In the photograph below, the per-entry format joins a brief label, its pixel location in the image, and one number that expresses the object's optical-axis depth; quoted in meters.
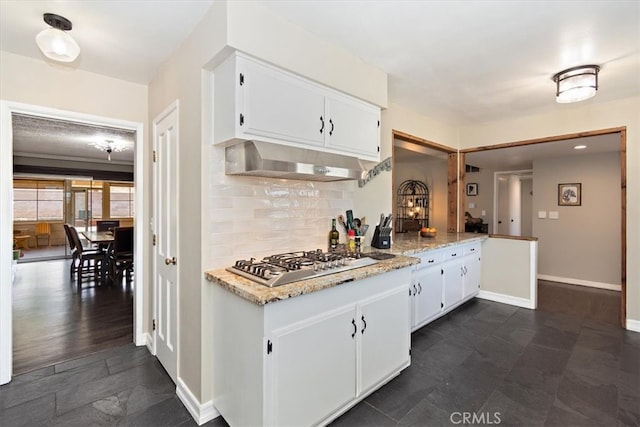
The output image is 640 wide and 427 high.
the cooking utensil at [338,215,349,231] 2.71
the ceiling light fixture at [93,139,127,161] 5.09
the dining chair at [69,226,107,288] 5.12
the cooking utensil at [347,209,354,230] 2.71
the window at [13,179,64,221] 8.22
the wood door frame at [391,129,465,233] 4.57
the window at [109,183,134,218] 8.99
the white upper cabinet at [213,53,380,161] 1.72
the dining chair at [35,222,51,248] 8.52
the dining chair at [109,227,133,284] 4.94
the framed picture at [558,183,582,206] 5.24
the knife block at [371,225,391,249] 2.91
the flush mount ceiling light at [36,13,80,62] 1.74
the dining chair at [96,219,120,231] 6.97
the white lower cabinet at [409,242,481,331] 2.97
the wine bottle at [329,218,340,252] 2.54
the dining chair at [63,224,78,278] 5.50
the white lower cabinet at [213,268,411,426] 1.48
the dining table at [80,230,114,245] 5.10
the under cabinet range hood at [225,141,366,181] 1.73
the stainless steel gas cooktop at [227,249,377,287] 1.62
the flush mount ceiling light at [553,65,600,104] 2.53
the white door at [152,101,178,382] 2.22
